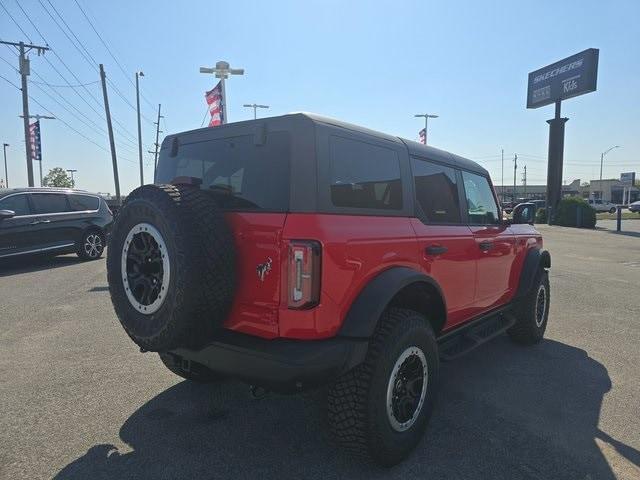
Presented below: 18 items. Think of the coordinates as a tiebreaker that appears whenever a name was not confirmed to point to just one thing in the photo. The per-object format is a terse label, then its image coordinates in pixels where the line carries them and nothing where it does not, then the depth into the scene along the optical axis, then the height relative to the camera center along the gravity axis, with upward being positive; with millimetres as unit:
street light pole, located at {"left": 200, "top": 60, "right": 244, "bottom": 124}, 16609 +4665
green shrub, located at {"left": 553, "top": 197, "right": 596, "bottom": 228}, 24547 -725
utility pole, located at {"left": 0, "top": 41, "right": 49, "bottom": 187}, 23375 +5772
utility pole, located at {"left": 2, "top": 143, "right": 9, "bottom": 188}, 81012 +7235
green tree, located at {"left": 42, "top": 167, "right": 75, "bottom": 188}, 87062 +4097
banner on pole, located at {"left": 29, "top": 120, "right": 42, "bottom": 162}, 26919 +3540
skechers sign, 25562 +7253
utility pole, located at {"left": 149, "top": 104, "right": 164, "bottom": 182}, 47722 +7204
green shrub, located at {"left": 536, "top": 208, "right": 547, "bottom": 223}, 28203 -1001
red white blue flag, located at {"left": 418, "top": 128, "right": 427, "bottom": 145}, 35234 +5118
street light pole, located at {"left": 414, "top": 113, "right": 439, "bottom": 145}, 39672 +7350
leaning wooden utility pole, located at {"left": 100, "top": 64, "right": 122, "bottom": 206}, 26094 +4154
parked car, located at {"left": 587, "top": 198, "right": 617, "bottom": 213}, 49462 -847
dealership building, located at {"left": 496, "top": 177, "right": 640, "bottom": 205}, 69275 +1819
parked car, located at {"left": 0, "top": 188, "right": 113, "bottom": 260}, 9250 -503
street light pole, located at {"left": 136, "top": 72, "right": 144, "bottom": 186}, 33422 +7017
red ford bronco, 2316 -394
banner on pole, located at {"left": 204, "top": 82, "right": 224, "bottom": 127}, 16672 +3607
